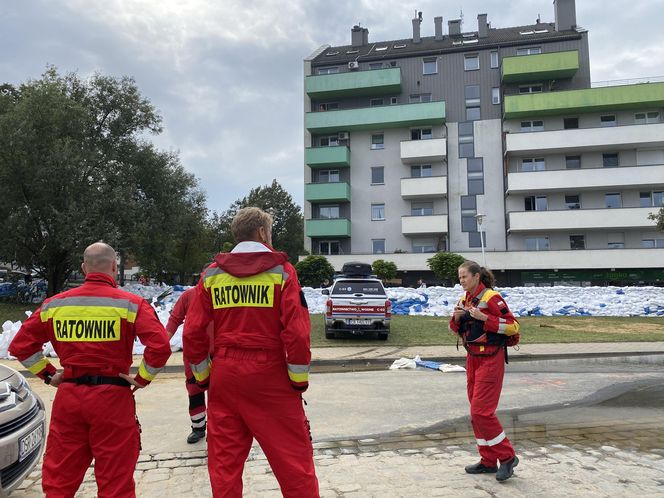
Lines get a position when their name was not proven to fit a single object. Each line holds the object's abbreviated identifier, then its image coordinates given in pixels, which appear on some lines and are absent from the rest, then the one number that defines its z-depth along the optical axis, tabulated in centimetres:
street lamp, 2836
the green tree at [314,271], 3281
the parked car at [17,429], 335
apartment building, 3541
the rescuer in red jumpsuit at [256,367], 277
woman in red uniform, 419
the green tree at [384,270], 3400
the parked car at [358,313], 1408
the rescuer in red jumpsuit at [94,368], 288
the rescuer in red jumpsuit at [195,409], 536
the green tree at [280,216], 6144
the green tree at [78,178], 2202
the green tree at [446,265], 3139
